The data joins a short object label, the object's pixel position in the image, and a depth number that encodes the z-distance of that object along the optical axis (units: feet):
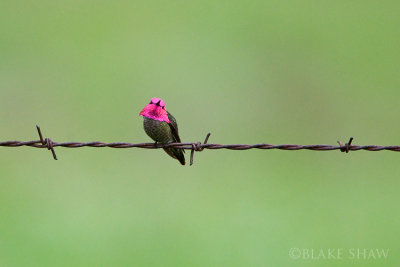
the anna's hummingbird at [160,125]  40.73
